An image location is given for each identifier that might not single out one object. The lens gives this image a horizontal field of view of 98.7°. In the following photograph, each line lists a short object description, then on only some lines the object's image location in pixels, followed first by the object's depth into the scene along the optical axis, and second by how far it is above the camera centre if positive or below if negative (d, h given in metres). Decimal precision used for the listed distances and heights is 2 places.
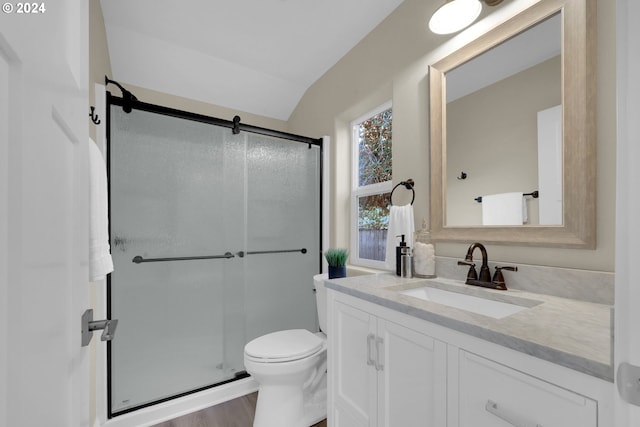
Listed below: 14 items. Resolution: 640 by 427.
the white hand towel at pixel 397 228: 1.58 -0.09
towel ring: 1.63 +0.17
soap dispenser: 1.48 -0.21
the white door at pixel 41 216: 0.30 +0.00
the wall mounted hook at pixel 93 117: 1.32 +0.47
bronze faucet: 1.16 -0.27
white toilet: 1.47 -0.90
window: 2.02 +0.21
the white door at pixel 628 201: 0.34 +0.02
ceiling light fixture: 1.26 +0.94
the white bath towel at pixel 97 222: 0.95 -0.03
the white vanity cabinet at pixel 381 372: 0.87 -0.59
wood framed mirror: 0.97 +0.31
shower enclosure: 1.67 -0.24
